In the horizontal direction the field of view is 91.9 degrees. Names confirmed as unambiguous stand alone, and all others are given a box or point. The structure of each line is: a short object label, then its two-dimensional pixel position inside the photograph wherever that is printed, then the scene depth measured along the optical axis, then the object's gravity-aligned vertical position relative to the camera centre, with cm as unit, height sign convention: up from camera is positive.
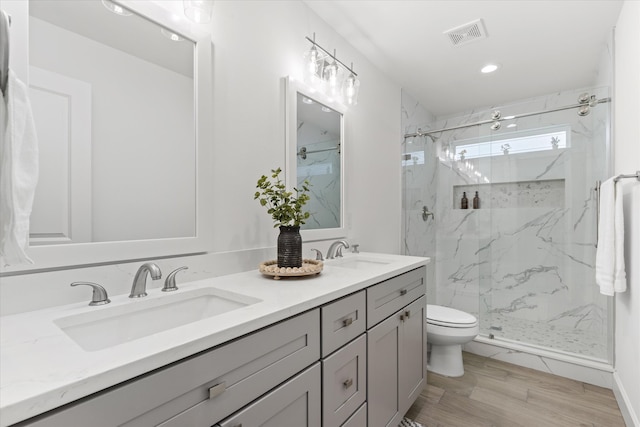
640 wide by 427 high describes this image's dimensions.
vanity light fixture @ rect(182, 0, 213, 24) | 119 +79
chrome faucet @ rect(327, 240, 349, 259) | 193 -24
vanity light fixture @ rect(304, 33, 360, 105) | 181 +86
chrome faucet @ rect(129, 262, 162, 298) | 100 -23
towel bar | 244 +14
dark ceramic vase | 140 -16
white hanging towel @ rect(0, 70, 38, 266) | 57 +8
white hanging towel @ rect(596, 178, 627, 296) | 174 -19
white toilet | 221 -90
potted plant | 141 -3
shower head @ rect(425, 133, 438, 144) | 334 +81
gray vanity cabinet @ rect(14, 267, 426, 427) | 59 -45
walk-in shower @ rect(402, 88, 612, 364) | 266 -4
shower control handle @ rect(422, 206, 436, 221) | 326 -1
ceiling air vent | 204 +123
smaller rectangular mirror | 173 +35
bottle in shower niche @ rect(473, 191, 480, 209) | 324 +11
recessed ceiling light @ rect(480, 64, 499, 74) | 258 +122
